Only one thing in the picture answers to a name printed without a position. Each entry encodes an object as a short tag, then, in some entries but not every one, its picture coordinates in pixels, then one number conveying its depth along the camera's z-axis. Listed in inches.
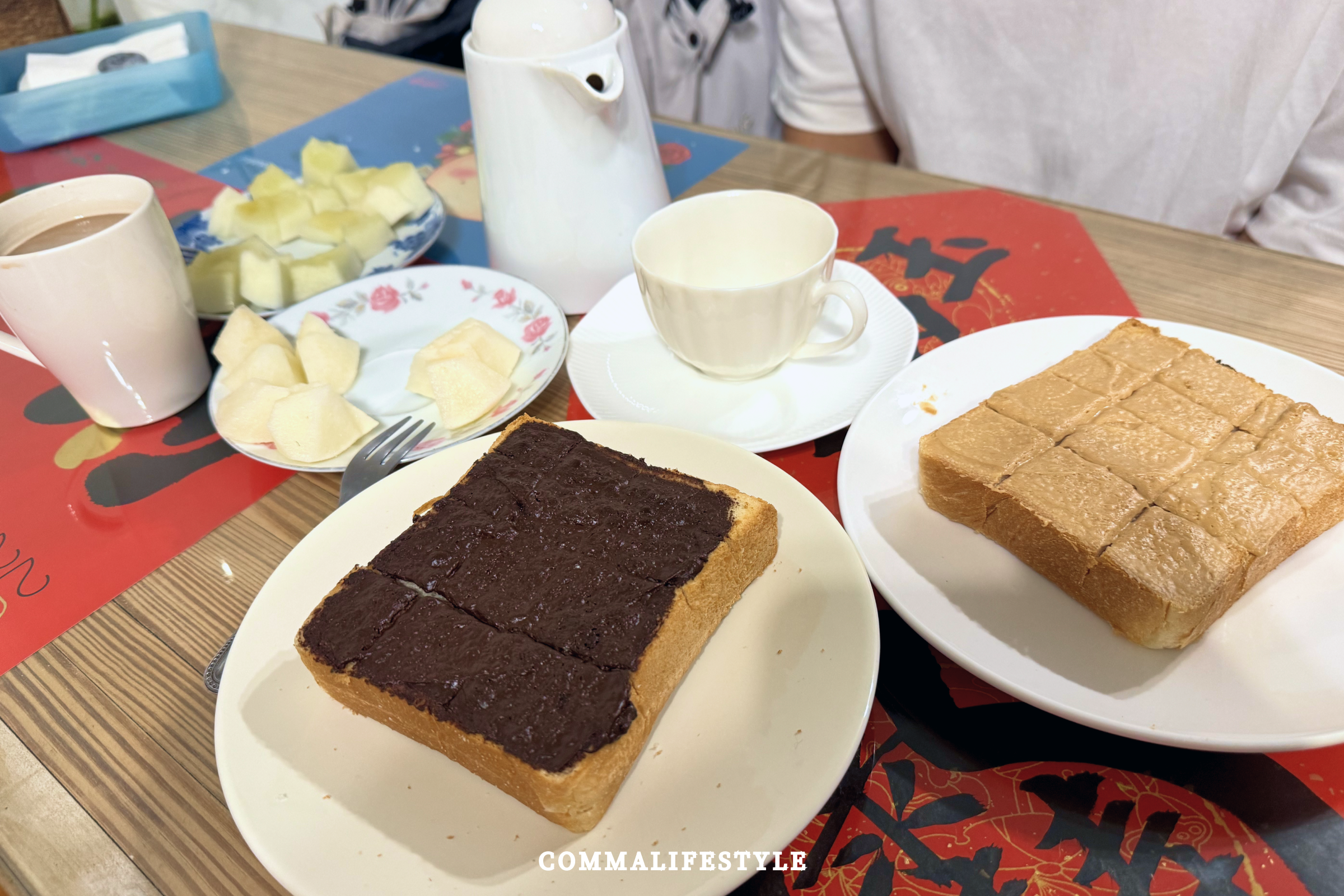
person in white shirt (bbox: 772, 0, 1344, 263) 23.4
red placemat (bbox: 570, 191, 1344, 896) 11.8
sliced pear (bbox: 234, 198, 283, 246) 22.9
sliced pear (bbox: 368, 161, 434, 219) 23.1
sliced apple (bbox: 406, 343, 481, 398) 18.1
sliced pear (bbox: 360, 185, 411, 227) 22.9
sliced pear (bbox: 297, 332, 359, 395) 18.4
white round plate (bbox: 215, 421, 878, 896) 11.5
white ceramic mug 16.8
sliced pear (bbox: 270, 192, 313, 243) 23.0
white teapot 17.7
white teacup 16.6
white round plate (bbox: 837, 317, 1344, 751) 11.8
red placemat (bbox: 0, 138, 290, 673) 16.1
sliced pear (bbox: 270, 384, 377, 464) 16.7
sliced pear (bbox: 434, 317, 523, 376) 18.3
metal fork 16.4
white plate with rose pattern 18.0
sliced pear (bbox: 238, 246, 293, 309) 20.8
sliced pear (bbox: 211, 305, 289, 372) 18.8
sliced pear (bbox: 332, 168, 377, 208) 23.4
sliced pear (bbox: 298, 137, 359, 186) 24.6
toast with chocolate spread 12.0
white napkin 29.3
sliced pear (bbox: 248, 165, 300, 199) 23.6
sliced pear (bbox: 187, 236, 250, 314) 21.0
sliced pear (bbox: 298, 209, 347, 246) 22.4
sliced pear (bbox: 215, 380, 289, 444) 17.2
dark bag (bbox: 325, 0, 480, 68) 35.1
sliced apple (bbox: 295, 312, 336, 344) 18.9
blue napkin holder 28.6
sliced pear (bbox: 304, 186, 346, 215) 23.5
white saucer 17.0
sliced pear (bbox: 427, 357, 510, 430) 17.4
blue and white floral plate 22.0
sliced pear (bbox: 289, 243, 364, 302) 21.2
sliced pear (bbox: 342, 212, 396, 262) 22.2
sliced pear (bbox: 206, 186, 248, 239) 23.5
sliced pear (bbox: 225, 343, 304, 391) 18.2
